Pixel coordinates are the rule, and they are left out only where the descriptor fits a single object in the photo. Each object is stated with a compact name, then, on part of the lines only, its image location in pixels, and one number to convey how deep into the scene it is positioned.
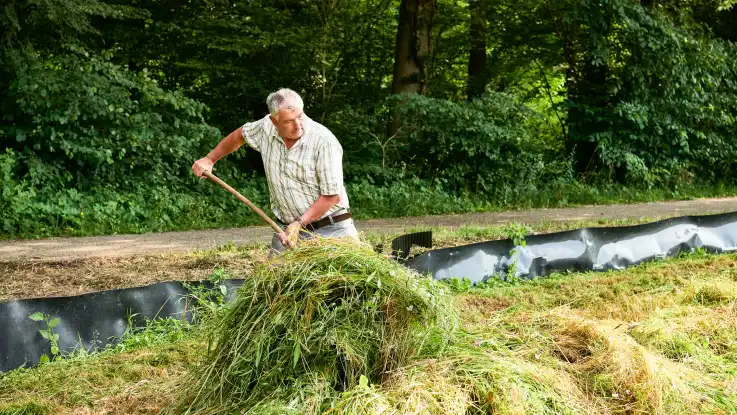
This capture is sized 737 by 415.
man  4.38
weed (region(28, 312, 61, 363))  4.71
